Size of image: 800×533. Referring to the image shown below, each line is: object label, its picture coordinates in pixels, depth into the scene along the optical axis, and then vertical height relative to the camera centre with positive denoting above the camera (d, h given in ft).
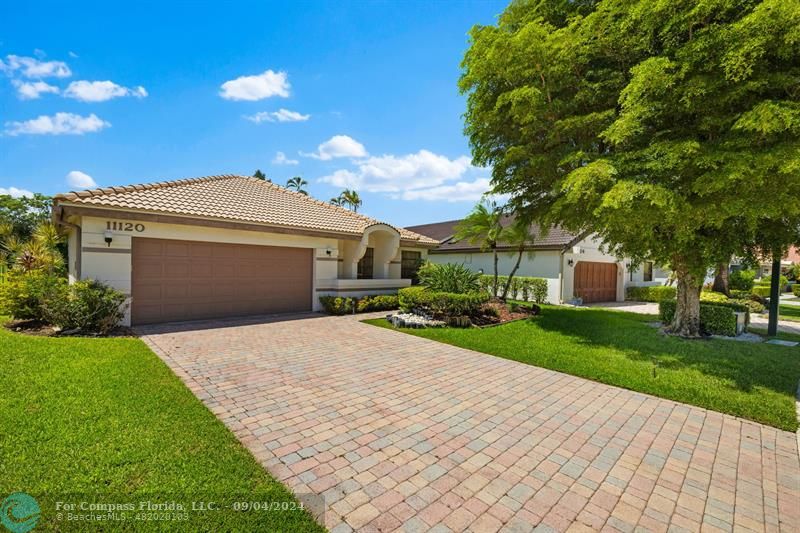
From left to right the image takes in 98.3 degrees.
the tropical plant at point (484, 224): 45.47 +5.42
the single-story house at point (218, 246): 30.58 +1.11
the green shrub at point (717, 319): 33.96 -4.72
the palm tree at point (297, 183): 154.81 +34.01
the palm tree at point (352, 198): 147.14 +26.58
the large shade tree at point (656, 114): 19.80 +11.12
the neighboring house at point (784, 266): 120.56 +2.86
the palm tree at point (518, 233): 40.83 +4.18
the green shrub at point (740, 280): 69.97 -1.51
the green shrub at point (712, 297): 43.95 -3.26
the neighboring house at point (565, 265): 59.88 +0.42
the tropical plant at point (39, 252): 41.37 -0.18
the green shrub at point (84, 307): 26.45 -4.32
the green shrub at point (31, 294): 27.37 -3.59
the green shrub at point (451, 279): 39.29 -1.78
